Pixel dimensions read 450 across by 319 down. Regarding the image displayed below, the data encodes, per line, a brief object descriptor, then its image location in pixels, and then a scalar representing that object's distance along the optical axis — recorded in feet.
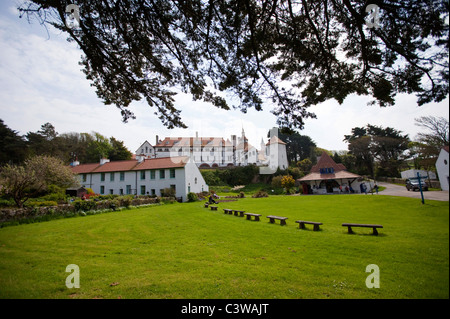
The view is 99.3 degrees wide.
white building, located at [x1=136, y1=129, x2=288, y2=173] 198.59
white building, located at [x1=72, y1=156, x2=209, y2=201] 97.19
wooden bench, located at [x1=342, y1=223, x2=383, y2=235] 23.06
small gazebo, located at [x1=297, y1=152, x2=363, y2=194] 108.37
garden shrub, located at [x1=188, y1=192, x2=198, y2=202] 92.38
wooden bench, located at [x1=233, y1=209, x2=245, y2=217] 44.78
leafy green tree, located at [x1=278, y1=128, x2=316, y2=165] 215.10
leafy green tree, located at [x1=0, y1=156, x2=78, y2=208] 51.11
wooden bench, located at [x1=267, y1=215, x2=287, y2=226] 33.52
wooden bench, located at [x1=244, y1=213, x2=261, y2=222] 38.68
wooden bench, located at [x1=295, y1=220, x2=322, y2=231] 28.08
